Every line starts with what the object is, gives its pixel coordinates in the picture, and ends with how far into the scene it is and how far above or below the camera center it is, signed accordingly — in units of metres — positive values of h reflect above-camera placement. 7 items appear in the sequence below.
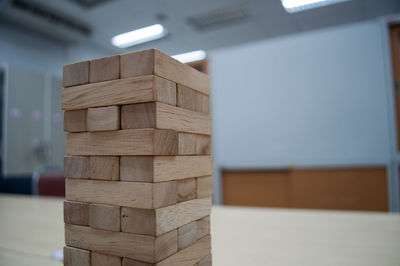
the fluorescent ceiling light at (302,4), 3.75 +2.10
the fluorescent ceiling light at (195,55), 5.69 +2.12
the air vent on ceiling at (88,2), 3.75 +2.17
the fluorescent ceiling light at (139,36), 4.62 +2.14
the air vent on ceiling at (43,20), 3.73 +2.11
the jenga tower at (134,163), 0.36 -0.02
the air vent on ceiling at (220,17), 4.05 +2.15
